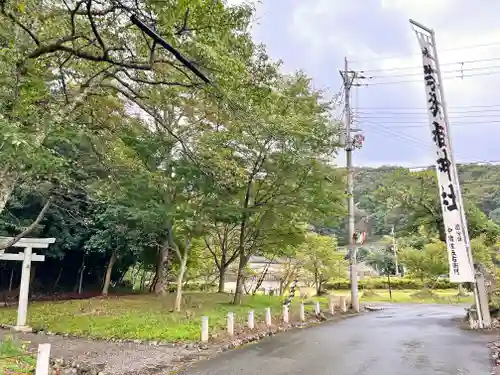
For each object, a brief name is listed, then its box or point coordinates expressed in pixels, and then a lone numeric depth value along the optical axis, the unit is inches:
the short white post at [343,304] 741.3
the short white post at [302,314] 585.5
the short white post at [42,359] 232.7
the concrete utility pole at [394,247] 1480.2
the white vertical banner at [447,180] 486.3
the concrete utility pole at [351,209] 745.6
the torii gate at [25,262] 489.4
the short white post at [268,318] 498.0
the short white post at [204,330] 387.5
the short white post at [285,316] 549.1
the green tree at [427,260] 1150.3
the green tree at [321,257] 1024.2
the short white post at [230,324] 425.7
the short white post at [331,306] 691.4
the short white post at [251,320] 468.1
